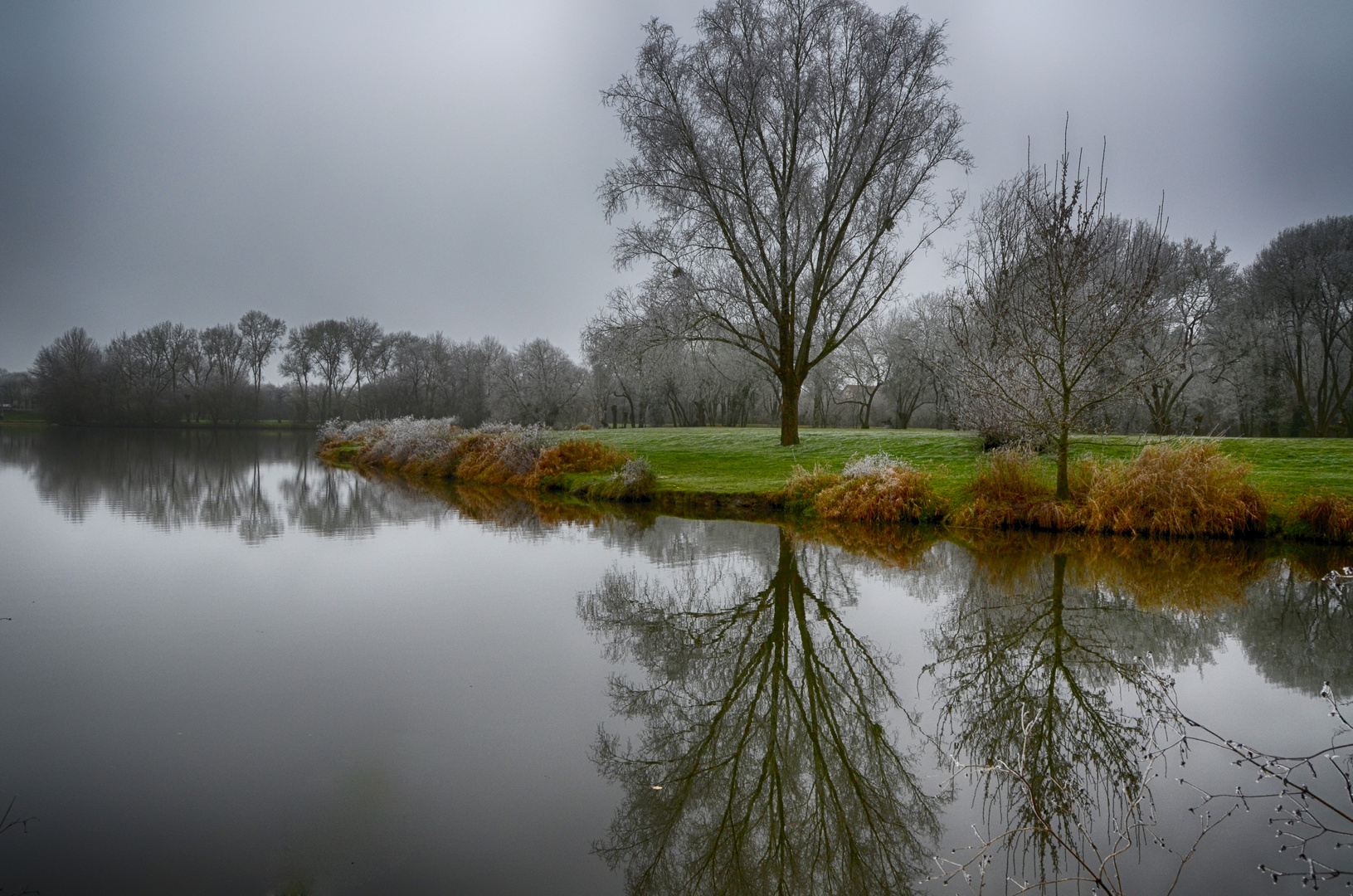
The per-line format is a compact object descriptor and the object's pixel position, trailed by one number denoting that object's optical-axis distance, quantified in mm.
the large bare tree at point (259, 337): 69312
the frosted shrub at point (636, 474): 16734
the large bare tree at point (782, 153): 18359
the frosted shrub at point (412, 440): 26812
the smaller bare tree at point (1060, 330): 10844
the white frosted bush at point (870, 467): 13711
